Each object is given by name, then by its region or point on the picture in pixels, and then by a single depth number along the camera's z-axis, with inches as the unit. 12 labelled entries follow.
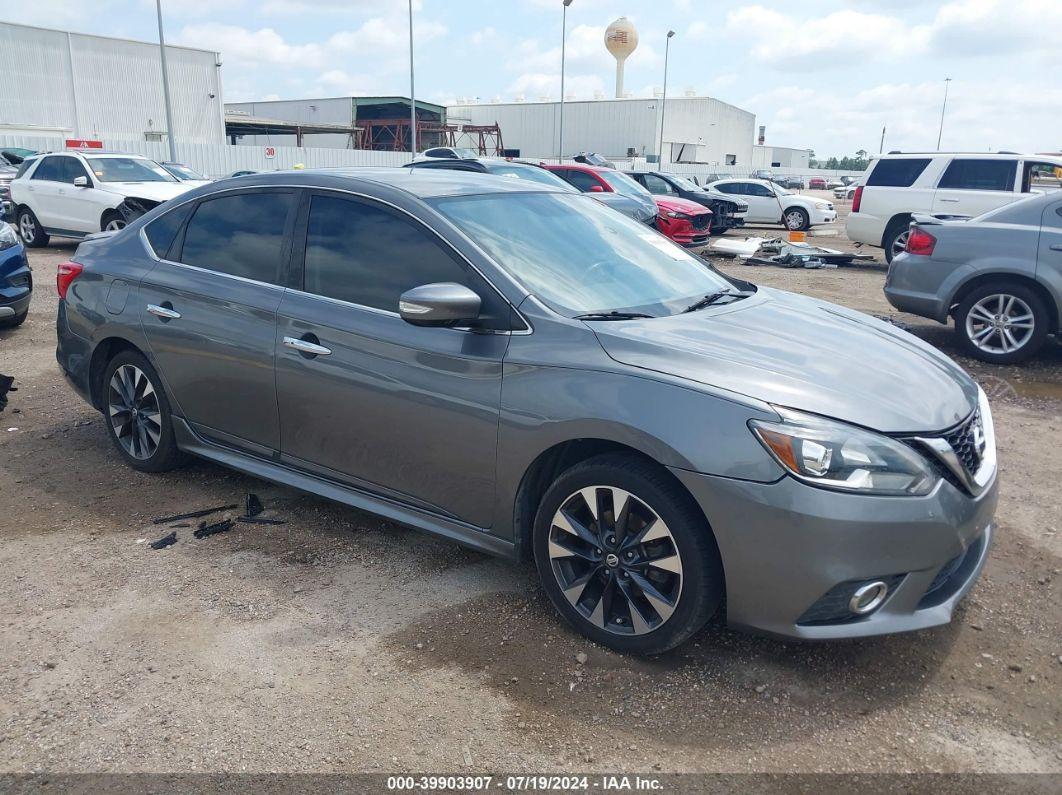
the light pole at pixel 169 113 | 1140.5
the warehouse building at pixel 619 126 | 2760.8
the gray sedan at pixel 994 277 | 294.5
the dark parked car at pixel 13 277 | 313.0
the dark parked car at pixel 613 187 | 585.0
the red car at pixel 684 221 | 629.6
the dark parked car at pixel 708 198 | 848.3
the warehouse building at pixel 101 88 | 1587.1
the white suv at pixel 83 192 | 542.3
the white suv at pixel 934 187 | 523.2
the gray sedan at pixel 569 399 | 108.2
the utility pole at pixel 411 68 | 1416.3
